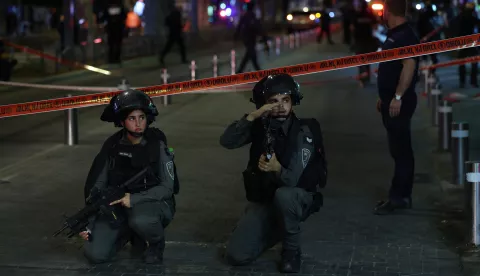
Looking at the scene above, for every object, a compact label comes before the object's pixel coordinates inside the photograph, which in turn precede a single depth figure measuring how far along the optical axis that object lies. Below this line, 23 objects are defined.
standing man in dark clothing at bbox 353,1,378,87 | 21.84
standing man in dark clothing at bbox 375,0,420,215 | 8.39
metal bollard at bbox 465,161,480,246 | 7.27
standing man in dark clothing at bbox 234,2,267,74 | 23.98
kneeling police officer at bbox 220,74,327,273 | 6.78
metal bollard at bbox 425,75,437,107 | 16.18
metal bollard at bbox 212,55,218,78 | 23.36
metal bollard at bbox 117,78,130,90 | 14.19
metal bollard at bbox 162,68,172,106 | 17.67
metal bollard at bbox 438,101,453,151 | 11.95
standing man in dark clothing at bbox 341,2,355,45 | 37.88
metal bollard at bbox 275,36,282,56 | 35.09
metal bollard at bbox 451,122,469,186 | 9.59
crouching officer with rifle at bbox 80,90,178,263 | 6.95
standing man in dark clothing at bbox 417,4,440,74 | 26.03
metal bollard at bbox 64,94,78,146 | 12.93
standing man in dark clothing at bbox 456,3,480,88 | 20.33
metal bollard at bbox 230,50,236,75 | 25.66
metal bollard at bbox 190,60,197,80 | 20.52
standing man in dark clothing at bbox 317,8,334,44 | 40.78
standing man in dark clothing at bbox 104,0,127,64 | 28.78
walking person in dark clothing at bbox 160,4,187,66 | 29.27
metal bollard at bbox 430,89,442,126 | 14.34
